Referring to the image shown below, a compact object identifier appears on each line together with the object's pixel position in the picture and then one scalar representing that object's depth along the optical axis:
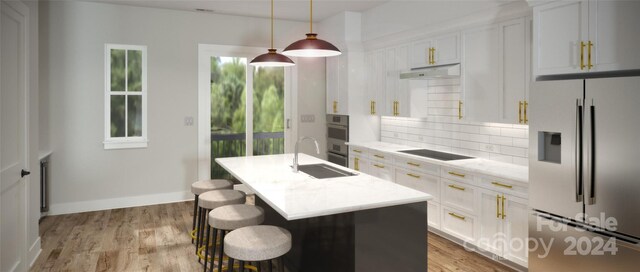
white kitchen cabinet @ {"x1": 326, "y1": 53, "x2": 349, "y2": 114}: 6.08
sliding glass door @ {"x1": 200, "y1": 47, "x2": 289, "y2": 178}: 6.18
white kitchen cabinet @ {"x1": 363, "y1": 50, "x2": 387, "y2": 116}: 5.63
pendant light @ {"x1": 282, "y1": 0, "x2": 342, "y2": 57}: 3.10
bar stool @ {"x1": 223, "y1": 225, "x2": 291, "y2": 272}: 2.43
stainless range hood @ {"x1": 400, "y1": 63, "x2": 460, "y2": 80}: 4.25
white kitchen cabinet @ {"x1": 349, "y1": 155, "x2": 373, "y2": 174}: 5.50
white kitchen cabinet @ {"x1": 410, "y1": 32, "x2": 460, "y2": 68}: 4.36
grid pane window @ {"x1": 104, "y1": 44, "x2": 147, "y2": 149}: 5.55
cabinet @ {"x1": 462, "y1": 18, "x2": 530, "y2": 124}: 3.62
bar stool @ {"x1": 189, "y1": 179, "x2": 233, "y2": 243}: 4.09
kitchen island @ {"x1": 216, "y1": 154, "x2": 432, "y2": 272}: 2.47
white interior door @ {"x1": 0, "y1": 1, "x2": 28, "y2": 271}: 2.94
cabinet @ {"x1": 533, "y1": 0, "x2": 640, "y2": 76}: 2.58
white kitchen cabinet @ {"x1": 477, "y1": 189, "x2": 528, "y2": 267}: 3.39
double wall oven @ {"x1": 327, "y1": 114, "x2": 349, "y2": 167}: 6.05
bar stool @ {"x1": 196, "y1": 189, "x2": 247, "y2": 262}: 3.58
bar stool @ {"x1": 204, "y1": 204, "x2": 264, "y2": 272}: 3.00
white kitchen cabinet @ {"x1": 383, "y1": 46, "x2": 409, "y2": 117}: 5.17
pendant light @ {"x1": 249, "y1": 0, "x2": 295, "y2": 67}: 3.88
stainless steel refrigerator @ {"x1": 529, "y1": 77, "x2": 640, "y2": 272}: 2.51
